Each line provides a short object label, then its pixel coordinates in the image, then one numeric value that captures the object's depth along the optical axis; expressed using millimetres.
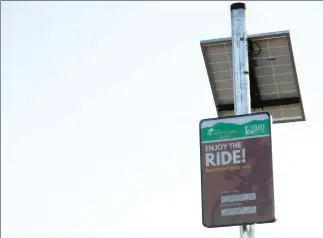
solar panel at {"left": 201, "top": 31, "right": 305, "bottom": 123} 16922
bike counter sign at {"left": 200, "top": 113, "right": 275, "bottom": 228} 15000
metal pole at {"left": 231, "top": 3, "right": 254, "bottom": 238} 16061
